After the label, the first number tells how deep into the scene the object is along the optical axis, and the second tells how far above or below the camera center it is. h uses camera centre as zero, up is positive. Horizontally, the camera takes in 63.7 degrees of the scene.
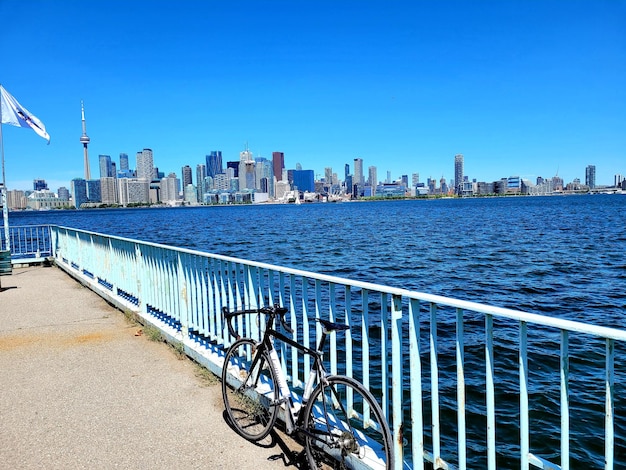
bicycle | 3.79 -1.86
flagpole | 14.92 +0.14
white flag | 15.30 +2.82
